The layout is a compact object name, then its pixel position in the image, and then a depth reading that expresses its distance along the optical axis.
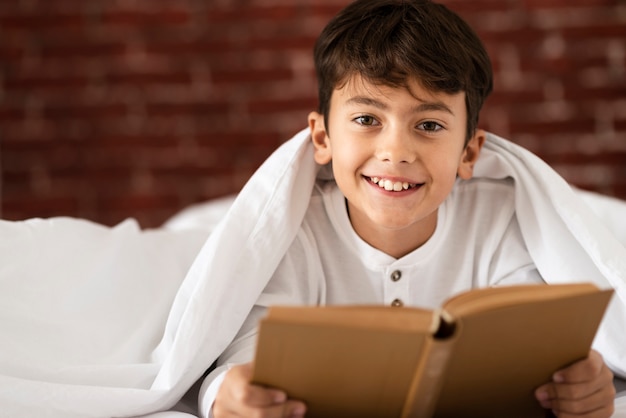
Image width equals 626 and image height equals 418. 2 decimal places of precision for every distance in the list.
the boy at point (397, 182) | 1.27
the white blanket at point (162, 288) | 1.23
